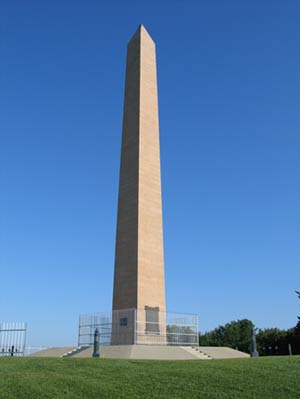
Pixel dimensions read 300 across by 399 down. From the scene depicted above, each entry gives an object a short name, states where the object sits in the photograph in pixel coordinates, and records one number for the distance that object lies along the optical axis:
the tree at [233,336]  54.69
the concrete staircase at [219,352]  21.66
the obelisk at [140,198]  24.42
